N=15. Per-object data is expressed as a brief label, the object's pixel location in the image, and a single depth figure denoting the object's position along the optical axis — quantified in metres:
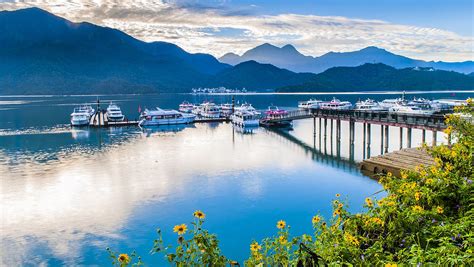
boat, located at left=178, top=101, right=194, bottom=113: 94.69
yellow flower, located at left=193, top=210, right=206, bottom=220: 5.32
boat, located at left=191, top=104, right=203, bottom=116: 88.38
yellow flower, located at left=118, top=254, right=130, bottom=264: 4.52
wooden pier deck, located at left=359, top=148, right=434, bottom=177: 23.66
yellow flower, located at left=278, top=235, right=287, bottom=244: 5.21
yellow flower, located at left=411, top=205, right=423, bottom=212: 5.52
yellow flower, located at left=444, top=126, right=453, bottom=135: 8.18
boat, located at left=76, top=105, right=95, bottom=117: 79.25
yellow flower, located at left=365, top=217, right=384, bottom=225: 5.42
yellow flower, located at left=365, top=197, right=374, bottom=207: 6.05
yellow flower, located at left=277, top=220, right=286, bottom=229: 5.46
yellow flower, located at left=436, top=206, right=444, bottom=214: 5.70
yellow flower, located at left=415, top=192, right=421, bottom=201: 5.96
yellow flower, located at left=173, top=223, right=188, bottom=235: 4.99
